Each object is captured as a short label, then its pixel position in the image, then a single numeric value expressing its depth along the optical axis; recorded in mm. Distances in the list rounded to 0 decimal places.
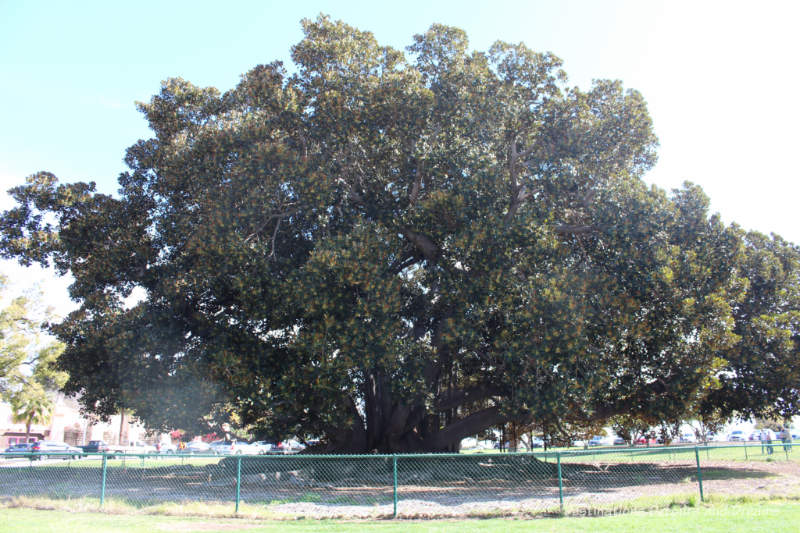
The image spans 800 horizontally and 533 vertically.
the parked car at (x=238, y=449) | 39934
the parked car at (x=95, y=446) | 44319
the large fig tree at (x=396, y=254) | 15383
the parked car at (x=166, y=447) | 49738
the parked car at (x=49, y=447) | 42525
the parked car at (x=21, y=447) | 43281
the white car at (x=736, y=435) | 67438
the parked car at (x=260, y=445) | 46575
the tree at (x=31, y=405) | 35750
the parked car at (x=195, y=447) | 53238
